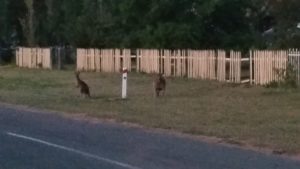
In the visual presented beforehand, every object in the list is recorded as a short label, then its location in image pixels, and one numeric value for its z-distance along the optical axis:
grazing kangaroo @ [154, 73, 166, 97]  31.20
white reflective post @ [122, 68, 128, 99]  31.07
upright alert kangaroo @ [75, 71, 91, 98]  31.05
